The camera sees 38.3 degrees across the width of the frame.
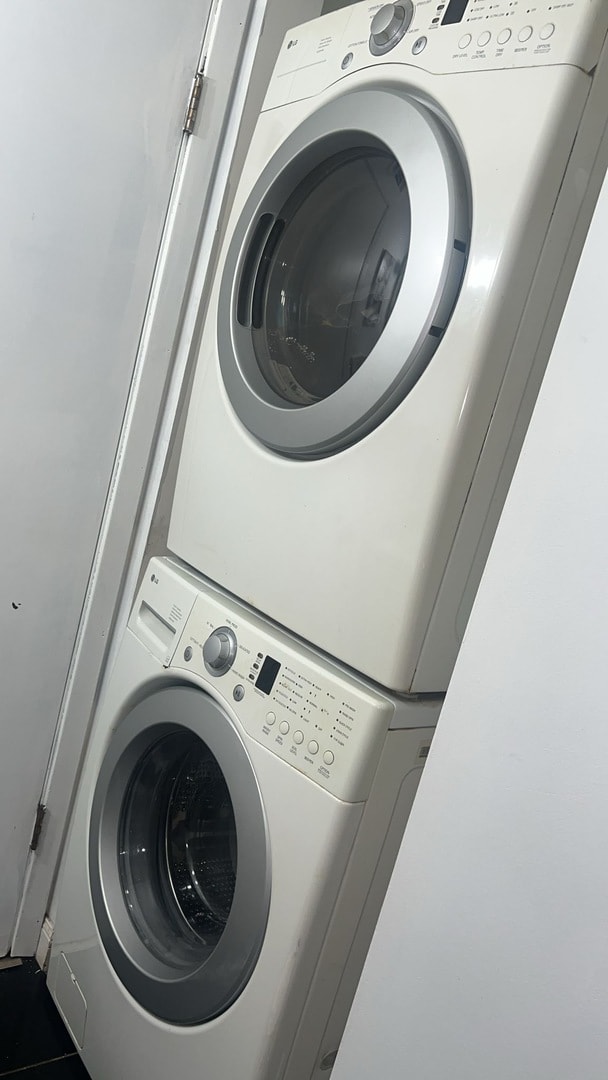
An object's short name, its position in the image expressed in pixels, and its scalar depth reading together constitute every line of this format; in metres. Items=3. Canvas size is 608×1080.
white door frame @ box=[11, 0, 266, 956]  1.46
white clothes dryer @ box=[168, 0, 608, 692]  0.99
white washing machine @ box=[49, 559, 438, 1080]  1.06
